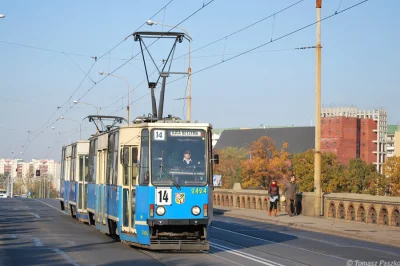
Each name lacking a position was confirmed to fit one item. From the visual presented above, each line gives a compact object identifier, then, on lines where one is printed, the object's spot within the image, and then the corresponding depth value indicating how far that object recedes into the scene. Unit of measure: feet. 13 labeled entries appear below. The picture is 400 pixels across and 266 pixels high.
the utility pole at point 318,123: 115.90
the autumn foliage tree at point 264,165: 442.91
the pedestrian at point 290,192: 118.32
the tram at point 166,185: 57.98
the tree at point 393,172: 393.50
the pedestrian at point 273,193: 119.24
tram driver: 59.00
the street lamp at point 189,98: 162.65
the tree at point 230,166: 492.13
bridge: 54.90
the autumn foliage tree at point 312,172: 422.82
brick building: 603.67
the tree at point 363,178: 416.87
